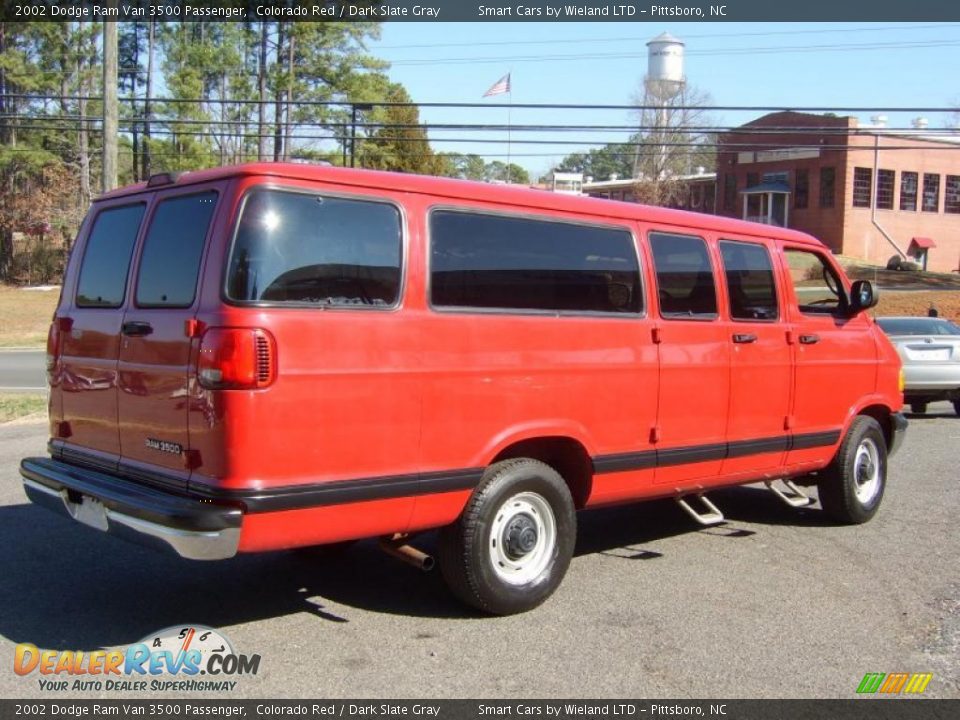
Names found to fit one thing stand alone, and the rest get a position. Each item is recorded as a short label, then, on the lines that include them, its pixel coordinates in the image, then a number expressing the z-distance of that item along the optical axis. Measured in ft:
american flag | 79.10
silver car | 44.14
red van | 13.30
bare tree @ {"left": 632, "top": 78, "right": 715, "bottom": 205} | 157.07
